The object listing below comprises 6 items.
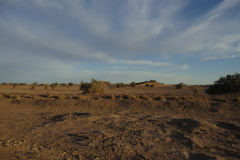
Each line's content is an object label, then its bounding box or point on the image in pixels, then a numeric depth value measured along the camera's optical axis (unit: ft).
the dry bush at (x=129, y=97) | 56.15
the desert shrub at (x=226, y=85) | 62.39
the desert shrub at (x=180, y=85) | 133.51
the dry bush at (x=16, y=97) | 60.29
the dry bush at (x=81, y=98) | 57.10
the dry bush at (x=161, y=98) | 51.46
